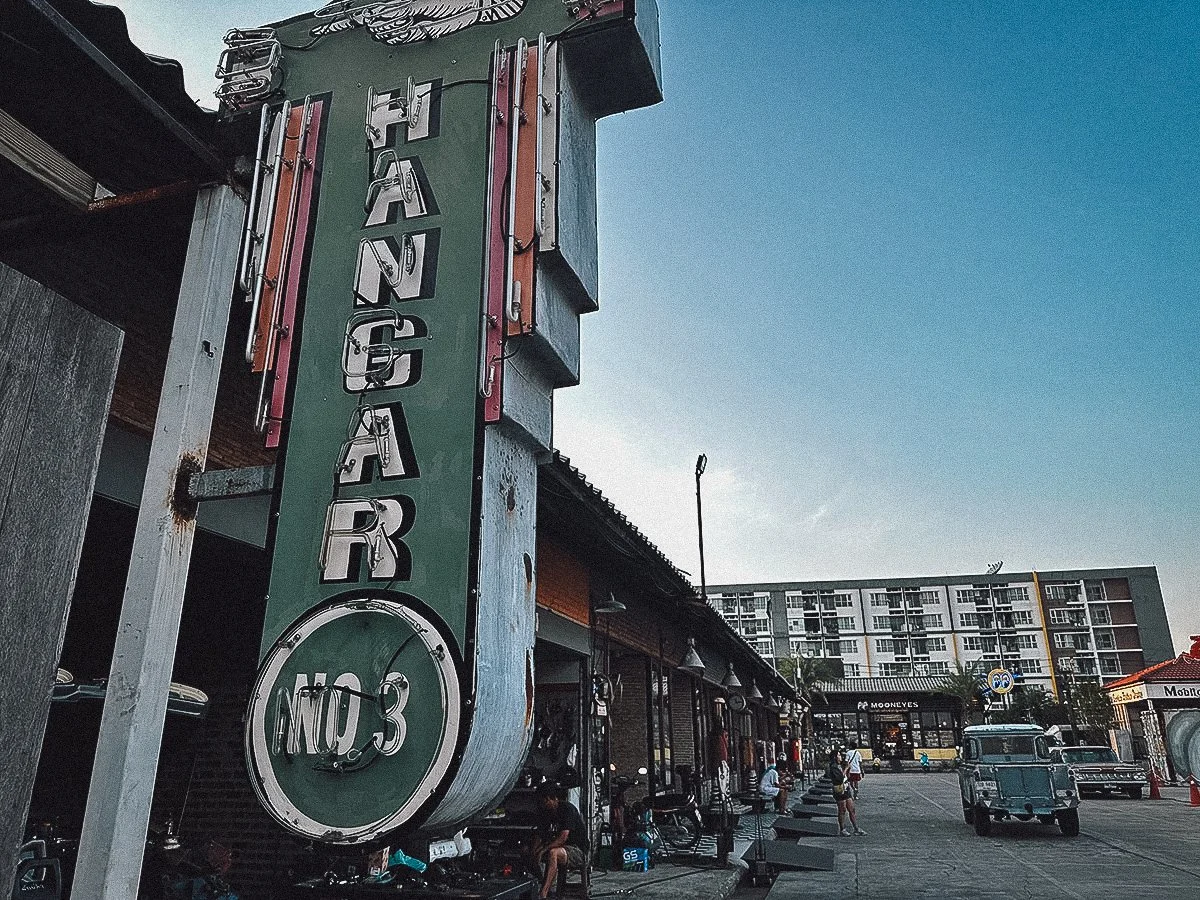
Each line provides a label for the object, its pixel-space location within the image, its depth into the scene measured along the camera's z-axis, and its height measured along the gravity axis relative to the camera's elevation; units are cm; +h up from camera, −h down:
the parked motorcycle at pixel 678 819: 1435 -127
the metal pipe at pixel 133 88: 352 +283
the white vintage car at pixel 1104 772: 2927 -101
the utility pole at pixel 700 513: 2573 +671
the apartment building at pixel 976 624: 8450 +1136
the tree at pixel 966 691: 6419 +361
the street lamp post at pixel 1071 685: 4883 +396
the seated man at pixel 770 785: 1897 -92
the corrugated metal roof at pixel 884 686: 6681 +424
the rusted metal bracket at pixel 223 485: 376 +108
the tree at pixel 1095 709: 4859 +172
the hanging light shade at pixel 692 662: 1580 +142
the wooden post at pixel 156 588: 334 +63
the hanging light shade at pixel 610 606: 1220 +185
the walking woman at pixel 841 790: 1816 -99
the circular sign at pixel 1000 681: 3344 +229
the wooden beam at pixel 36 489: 184 +57
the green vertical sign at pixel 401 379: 363 +172
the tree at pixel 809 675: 6569 +534
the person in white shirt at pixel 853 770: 2472 -78
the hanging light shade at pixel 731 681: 2355 +160
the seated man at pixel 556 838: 988 -107
